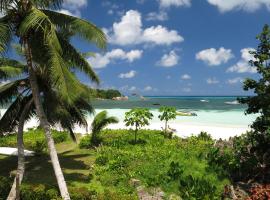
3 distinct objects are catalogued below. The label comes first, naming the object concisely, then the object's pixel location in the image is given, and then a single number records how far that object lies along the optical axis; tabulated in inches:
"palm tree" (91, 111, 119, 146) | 648.2
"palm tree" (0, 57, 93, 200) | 392.6
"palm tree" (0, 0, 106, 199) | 301.8
